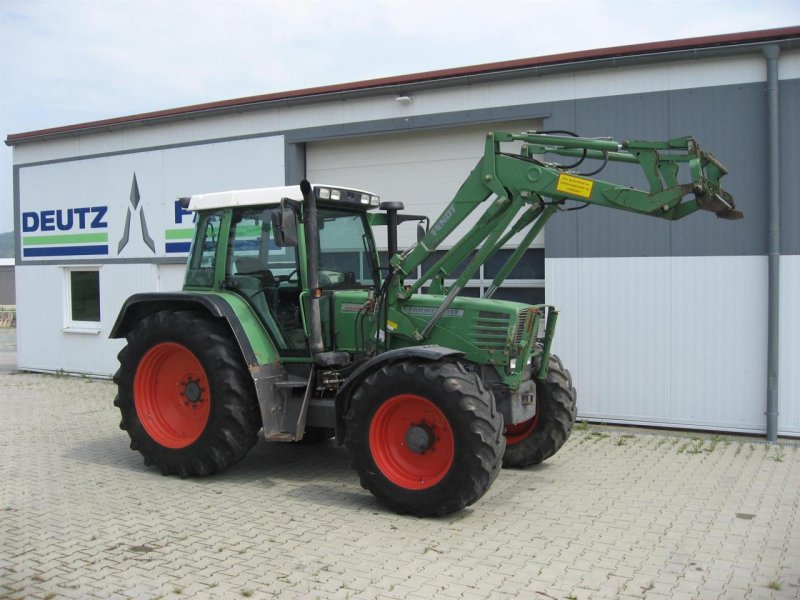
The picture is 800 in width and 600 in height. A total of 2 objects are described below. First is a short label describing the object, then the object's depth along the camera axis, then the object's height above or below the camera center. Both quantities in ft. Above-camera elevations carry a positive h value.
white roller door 32.63 +4.47
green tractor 19.01 -1.82
